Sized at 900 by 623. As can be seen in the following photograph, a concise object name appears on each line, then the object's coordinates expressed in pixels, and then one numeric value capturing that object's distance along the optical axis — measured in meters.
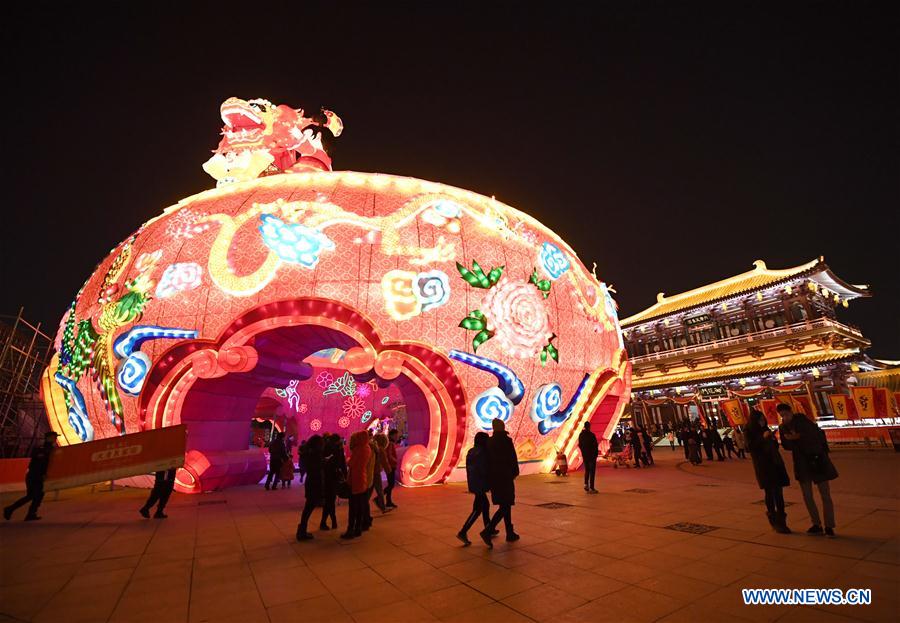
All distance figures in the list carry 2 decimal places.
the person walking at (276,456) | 11.02
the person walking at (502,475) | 5.36
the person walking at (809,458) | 5.19
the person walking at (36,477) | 7.73
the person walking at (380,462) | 7.62
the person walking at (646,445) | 15.33
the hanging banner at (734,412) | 22.33
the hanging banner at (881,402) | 18.67
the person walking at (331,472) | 6.30
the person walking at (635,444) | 14.78
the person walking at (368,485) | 6.22
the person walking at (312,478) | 5.86
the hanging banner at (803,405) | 20.56
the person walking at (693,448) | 15.09
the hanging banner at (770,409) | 21.50
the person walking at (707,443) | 16.84
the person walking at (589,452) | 9.21
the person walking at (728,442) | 17.53
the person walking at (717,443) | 16.87
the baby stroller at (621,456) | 14.93
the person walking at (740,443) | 17.75
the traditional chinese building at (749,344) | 30.70
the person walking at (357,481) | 5.94
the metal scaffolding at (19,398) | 18.03
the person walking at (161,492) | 7.63
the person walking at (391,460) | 8.06
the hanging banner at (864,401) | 19.06
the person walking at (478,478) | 5.48
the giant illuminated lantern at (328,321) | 10.27
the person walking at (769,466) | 5.34
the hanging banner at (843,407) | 20.20
